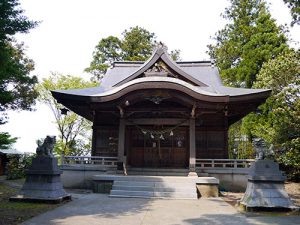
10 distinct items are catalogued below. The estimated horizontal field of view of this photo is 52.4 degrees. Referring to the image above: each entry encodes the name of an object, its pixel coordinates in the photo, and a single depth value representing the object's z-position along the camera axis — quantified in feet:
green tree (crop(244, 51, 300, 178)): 61.98
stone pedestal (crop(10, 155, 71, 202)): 34.63
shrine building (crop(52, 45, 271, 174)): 49.83
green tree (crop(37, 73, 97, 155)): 101.40
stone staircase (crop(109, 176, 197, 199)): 41.93
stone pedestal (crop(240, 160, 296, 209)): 31.24
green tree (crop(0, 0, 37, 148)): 26.68
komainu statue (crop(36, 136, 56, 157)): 36.83
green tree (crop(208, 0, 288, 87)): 94.07
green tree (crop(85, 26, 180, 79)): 128.40
